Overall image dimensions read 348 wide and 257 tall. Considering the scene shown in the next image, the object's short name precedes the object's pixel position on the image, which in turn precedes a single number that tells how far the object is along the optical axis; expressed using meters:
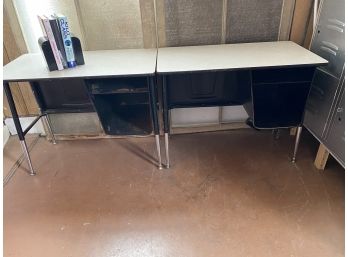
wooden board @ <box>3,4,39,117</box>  1.95
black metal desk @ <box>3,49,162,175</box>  1.53
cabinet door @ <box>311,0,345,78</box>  1.56
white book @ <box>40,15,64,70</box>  1.55
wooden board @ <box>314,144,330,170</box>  1.83
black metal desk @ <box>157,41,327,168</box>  1.56
